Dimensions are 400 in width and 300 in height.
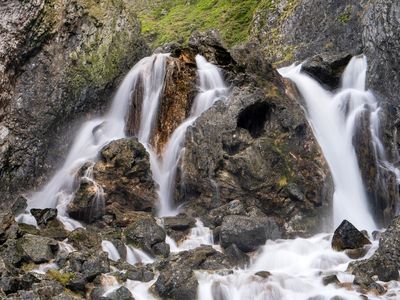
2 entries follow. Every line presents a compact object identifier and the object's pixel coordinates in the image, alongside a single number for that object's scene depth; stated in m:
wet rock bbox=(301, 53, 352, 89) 33.88
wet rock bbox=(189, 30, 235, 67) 32.69
